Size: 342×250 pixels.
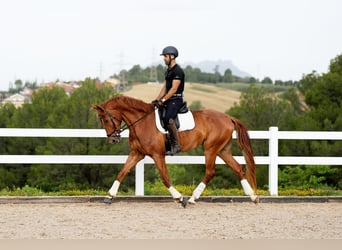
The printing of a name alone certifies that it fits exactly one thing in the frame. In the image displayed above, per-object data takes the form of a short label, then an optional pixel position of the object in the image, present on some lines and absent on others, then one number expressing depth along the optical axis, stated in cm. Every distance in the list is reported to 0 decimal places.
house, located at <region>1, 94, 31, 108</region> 12190
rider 1196
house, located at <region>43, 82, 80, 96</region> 7053
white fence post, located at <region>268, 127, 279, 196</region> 1356
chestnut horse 1215
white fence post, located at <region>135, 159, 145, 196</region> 1310
